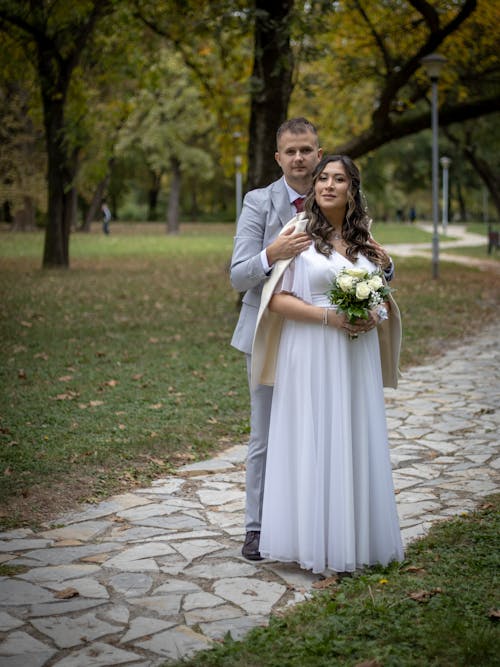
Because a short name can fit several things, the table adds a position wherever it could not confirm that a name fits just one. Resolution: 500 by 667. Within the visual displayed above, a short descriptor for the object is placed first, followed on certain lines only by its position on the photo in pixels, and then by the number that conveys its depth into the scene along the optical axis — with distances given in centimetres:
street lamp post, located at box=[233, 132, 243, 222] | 1826
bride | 477
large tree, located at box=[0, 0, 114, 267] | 2012
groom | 491
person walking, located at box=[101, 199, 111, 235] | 4944
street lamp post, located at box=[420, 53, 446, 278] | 1956
